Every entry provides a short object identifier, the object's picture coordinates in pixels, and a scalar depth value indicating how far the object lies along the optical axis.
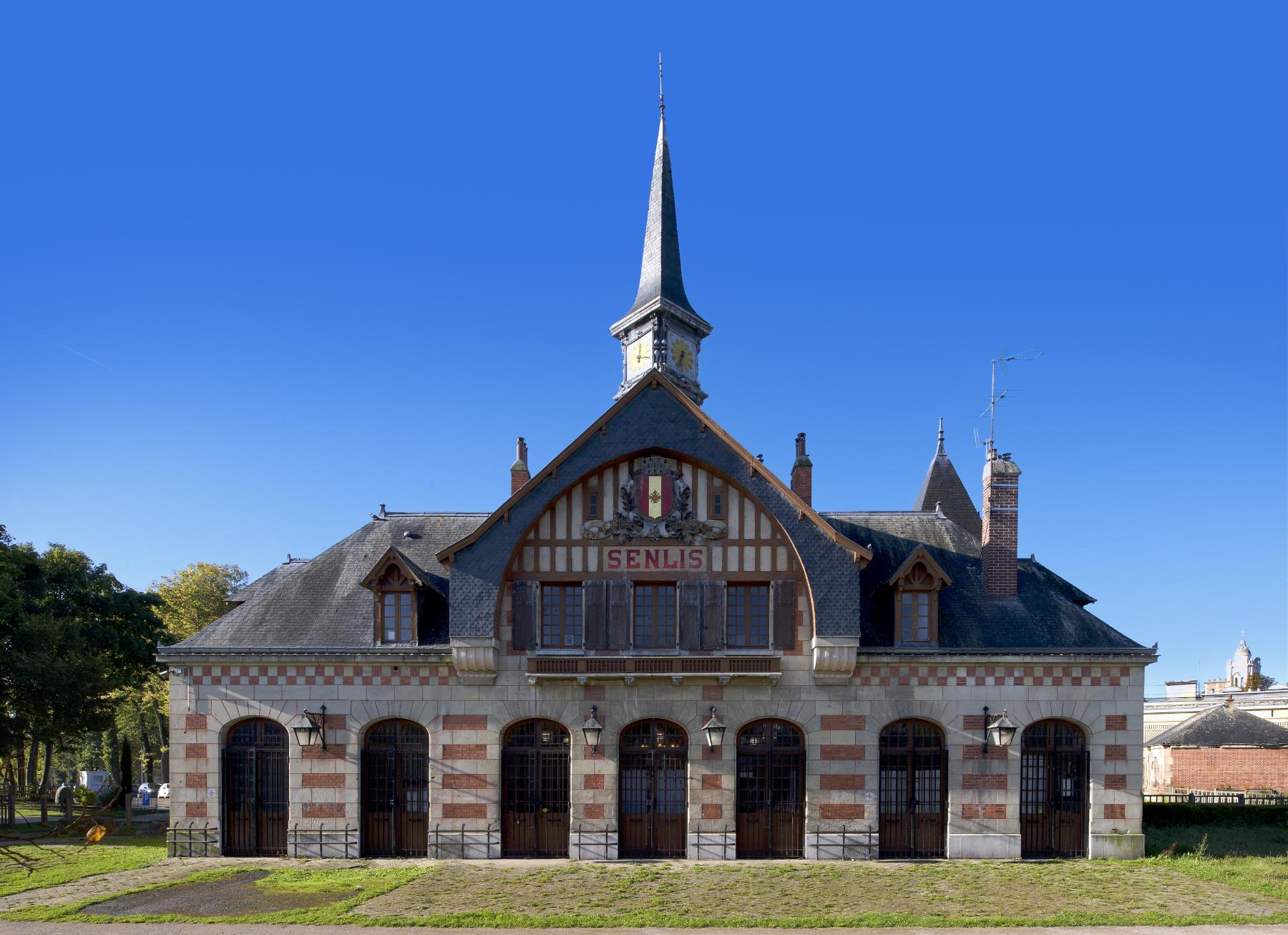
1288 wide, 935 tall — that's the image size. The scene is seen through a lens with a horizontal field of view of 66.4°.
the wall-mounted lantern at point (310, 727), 22.92
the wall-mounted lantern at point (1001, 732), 22.88
